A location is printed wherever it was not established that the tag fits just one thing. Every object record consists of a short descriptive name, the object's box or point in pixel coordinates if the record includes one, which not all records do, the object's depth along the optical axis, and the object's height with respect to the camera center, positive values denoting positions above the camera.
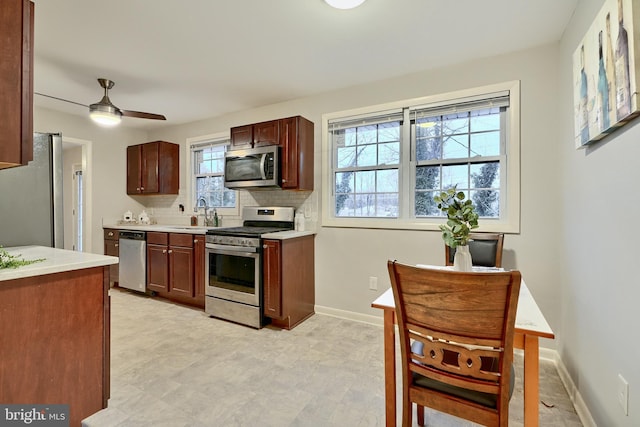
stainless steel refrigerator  1.98 +0.08
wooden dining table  1.08 -0.56
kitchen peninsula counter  1.27 -0.58
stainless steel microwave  3.22 +0.50
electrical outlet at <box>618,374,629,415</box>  1.23 -0.78
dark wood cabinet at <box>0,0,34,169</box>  1.26 +0.57
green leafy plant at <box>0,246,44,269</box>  1.31 -0.23
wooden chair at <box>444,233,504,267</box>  2.23 -0.30
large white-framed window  2.53 +0.51
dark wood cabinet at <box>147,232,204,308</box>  3.40 -0.66
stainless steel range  2.91 -0.66
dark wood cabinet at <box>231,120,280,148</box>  3.27 +0.89
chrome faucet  4.16 -0.07
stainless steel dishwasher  3.80 -0.65
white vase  1.55 -0.25
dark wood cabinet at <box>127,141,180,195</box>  4.37 +0.66
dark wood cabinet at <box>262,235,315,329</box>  2.84 -0.71
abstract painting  1.16 +0.65
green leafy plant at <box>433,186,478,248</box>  1.53 -0.05
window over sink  4.15 +0.54
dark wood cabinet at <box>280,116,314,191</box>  3.15 +0.63
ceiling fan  2.84 +1.00
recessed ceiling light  1.79 +1.27
